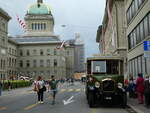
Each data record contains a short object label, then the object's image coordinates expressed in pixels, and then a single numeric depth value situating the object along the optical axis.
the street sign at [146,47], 11.73
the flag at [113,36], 41.78
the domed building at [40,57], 103.38
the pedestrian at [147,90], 13.19
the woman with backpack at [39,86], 15.88
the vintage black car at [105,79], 13.93
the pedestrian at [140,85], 14.54
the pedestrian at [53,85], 15.71
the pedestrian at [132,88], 18.62
